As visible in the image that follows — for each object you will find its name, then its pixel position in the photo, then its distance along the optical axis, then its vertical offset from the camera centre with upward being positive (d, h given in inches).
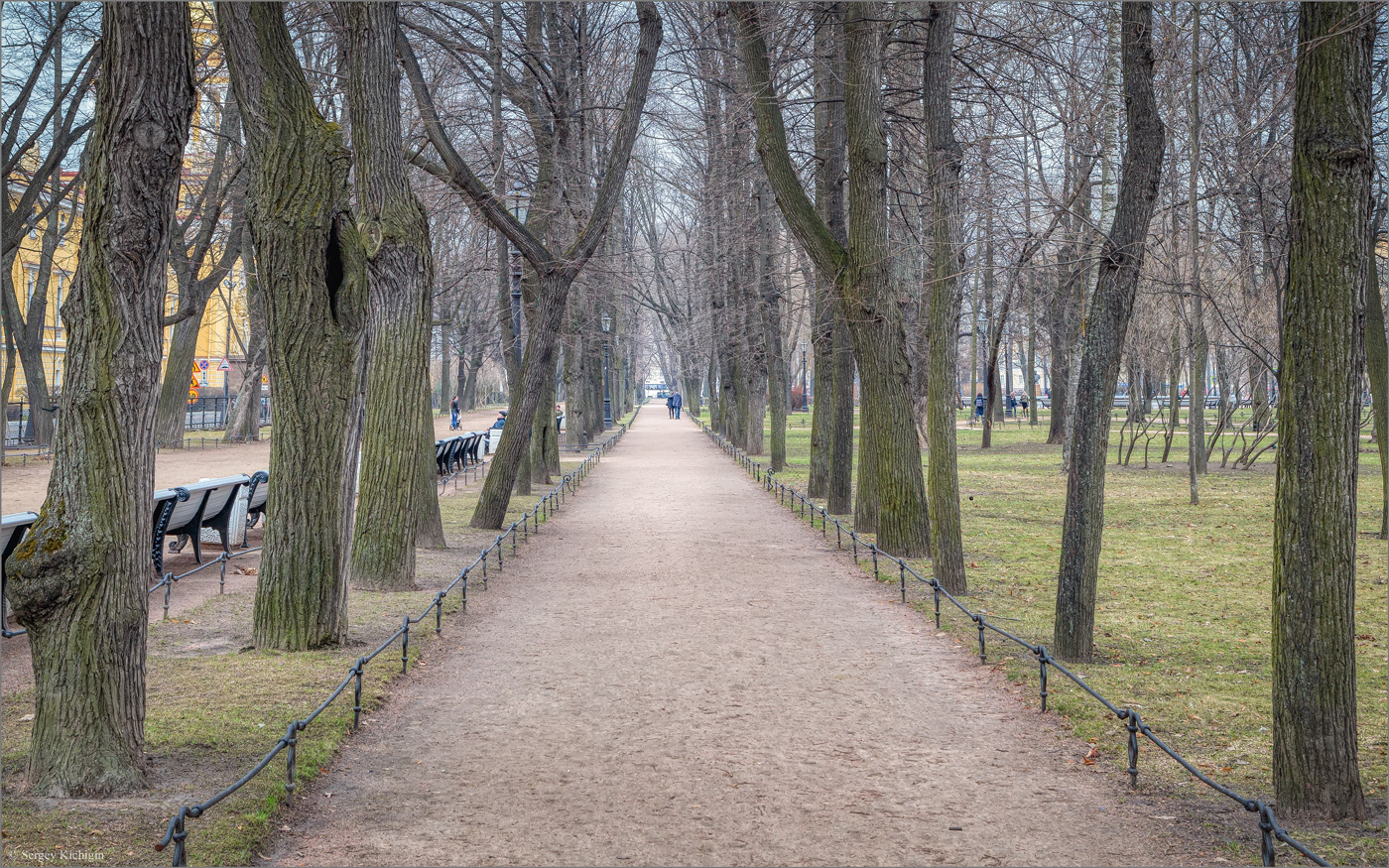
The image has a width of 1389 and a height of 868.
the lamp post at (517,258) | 754.3 +109.0
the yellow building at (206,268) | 892.0 +174.7
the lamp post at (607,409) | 2098.2 +2.0
